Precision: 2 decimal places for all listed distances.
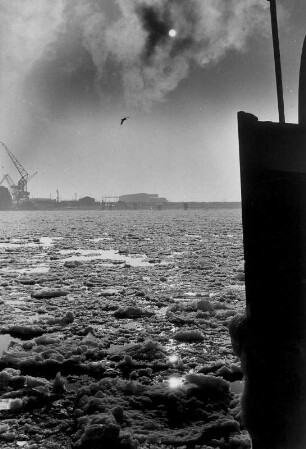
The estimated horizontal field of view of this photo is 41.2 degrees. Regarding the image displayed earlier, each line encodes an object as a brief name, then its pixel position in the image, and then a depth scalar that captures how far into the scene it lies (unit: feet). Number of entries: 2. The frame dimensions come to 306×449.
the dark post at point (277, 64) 6.33
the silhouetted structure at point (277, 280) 5.69
